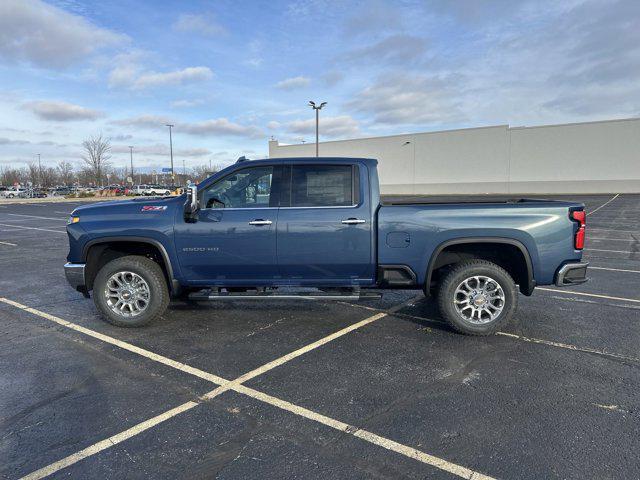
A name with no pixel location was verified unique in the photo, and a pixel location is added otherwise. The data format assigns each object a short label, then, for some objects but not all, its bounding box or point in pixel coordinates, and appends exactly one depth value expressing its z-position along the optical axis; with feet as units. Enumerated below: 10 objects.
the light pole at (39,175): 295.99
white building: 138.41
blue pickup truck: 15.06
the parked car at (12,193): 190.00
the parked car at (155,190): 171.63
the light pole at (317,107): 99.86
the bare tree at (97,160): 181.47
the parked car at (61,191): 217.36
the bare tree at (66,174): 317.26
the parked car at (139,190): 181.47
